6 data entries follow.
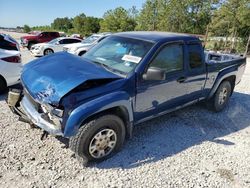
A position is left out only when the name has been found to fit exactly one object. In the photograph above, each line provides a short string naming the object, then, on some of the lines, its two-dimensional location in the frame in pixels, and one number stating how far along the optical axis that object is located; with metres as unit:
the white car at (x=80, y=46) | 9.04
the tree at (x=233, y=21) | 15.02
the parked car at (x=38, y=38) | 13.84
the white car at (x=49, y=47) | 10.50
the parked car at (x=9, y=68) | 4.31
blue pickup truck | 2.39
